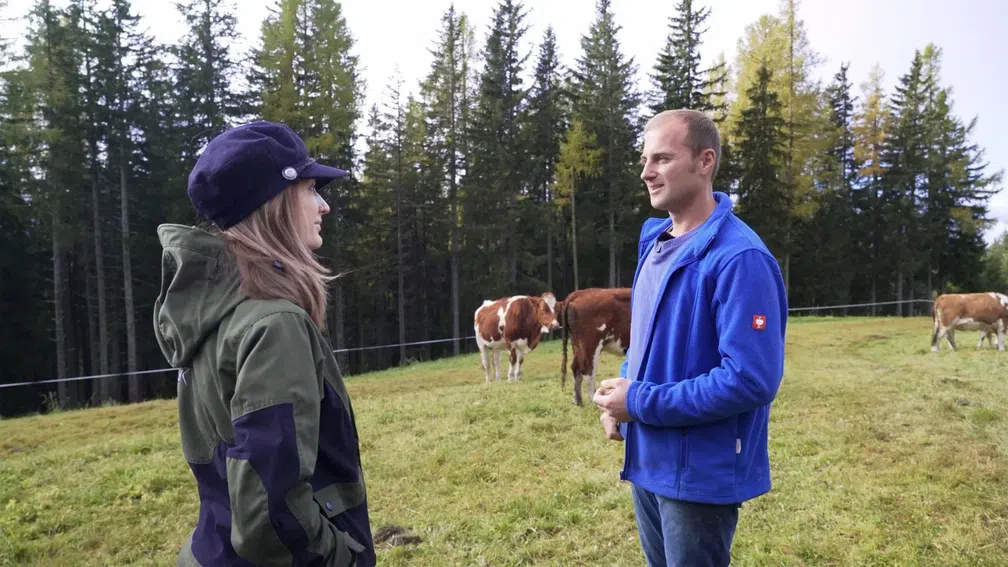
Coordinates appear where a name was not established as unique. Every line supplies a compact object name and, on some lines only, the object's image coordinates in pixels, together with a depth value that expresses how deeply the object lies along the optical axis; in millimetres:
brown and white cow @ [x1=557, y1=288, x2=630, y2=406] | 8281
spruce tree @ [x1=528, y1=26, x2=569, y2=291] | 27188
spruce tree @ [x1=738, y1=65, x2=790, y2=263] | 25734
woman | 1238
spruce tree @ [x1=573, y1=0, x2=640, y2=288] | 25641
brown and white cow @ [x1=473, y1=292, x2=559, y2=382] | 10641
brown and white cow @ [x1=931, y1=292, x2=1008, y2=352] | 12898
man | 1614
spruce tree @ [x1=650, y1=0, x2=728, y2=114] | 26594
